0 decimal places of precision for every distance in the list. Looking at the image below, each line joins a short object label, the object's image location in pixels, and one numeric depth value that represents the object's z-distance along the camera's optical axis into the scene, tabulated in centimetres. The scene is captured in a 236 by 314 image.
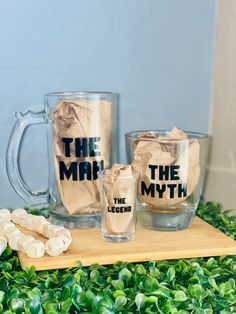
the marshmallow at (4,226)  63
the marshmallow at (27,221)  67
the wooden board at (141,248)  57
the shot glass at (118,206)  62
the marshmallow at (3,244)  58
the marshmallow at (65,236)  58
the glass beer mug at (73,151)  67
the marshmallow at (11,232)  61
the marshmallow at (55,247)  57
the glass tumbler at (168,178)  66
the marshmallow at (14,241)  59
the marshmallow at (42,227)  64
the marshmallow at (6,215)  70
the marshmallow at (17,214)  70
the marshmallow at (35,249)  57
